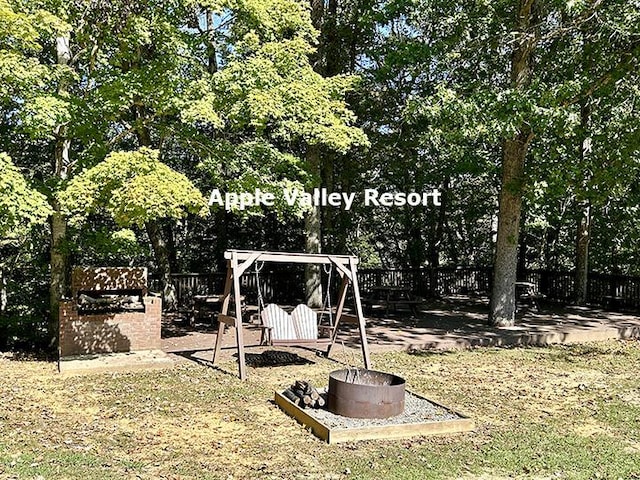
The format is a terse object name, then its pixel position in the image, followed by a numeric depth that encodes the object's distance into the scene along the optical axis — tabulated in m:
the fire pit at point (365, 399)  5.47
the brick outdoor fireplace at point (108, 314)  8.26
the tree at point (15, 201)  6.61
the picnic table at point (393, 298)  12.60
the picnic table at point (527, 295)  14.46
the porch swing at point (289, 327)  7.52
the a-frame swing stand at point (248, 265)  7.46
